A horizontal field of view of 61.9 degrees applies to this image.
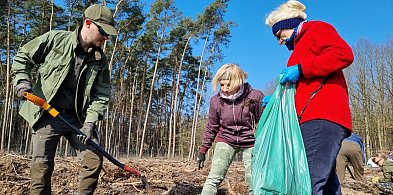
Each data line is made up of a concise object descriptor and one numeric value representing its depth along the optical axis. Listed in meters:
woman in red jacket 2.01
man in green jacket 3.06
